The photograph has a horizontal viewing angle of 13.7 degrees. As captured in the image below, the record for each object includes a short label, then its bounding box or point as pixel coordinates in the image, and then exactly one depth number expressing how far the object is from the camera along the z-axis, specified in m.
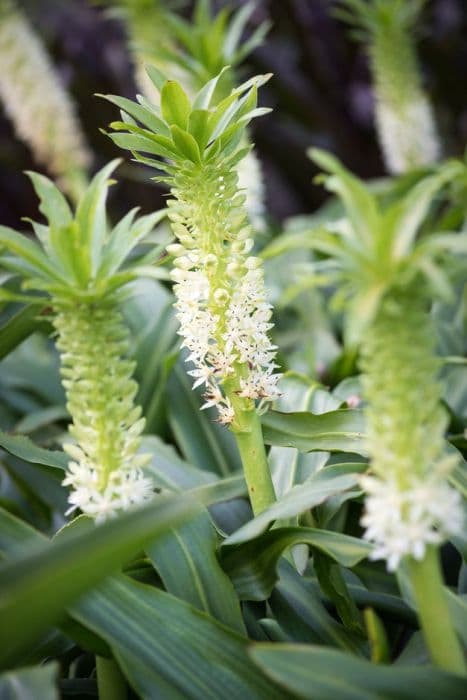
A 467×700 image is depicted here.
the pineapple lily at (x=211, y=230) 1.40
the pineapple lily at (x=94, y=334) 1.36
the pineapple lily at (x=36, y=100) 2.77
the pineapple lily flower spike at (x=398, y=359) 1.26
